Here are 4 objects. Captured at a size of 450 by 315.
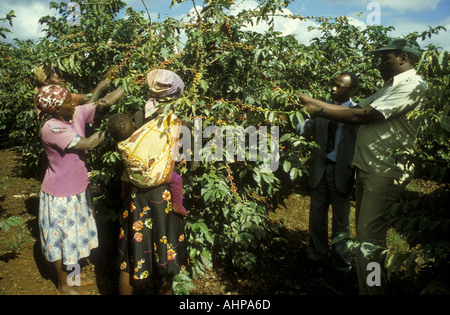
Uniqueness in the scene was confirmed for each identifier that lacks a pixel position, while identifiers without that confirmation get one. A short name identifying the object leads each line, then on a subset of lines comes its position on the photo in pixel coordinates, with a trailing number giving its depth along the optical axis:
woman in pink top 2.44
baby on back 2.16
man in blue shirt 3.15
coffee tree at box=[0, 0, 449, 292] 2.62
